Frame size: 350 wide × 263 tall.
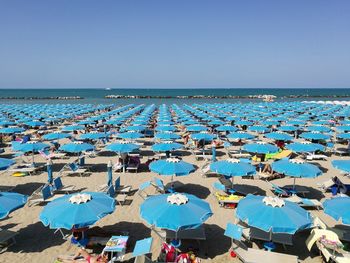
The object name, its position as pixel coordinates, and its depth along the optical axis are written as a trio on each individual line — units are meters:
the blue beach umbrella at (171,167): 10.10
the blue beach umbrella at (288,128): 21.11
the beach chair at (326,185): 11.82
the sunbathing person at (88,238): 7.52
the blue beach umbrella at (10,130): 19.69
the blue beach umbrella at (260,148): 13.30
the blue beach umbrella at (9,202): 6.92
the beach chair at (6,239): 7.63
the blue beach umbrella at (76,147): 13.66
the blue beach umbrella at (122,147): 13.75
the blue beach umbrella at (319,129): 20.12
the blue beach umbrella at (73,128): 20.42
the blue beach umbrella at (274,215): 6.41
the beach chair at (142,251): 6.44
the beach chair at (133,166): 14.51
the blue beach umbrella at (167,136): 17.38
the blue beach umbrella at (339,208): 6.81
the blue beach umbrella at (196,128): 20.61
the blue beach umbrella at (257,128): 20.42
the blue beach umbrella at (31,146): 13.55
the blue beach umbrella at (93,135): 16.82
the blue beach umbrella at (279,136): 17.33
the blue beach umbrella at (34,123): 23.20
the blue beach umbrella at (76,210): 6.59
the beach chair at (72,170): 13.86
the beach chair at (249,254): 6.75
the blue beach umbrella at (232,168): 9.90
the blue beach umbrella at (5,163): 10.49
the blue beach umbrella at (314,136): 17.16
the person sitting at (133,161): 15.11
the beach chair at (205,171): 13.88
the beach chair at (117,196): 10.32
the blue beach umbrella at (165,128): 20.33
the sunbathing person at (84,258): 6.66
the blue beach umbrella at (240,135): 17.11
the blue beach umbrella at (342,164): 10.66
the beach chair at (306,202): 10.13
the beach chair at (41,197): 10.31
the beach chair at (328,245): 6.88
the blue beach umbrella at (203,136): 17.38
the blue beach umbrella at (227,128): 20.20
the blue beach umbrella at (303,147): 13.98
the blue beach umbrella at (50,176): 12.02
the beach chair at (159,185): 11.32
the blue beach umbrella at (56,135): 16.97
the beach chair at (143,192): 11.00
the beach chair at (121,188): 11.37
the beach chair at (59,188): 11.40
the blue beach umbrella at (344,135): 17.31
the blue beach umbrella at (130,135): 17.06
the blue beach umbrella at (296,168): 9.76
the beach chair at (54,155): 16.42
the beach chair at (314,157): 16.61
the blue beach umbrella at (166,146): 14.07
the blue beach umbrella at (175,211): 6.62
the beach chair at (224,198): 10.38
